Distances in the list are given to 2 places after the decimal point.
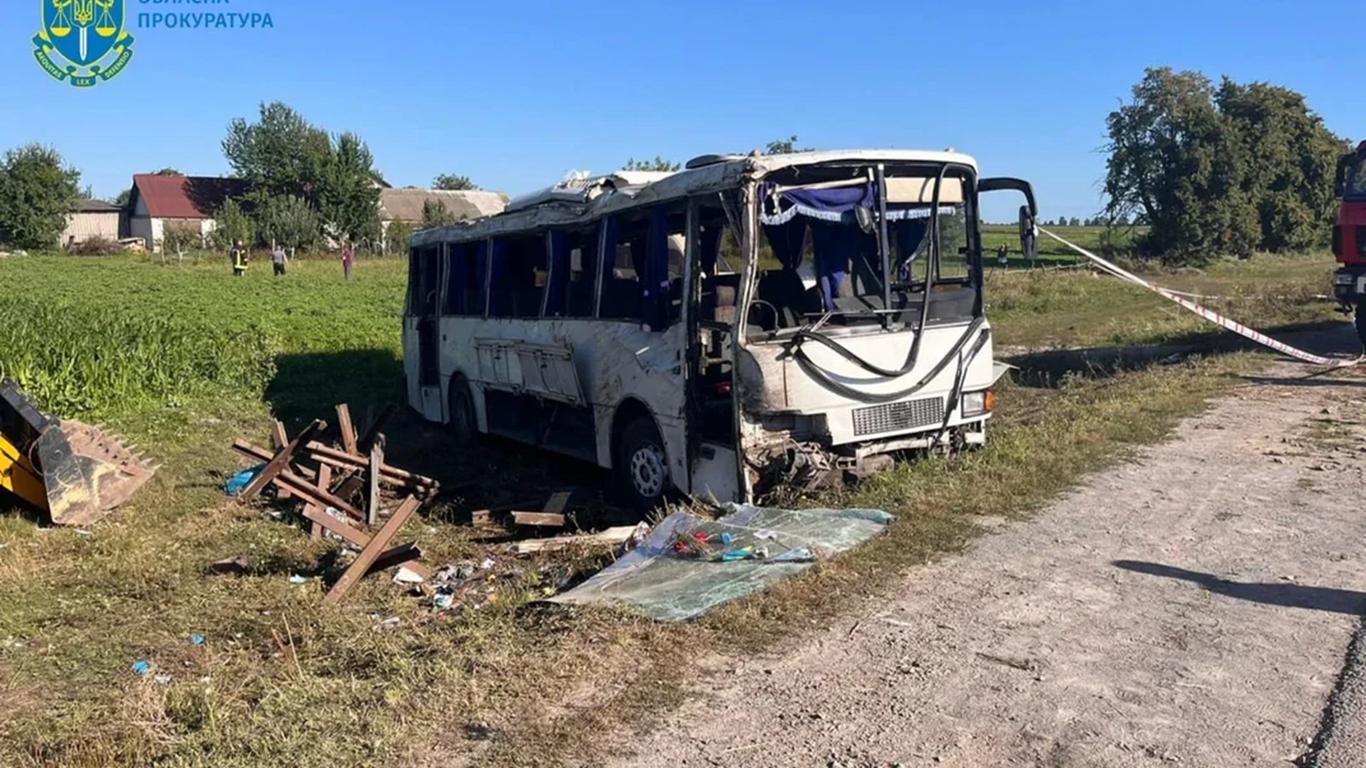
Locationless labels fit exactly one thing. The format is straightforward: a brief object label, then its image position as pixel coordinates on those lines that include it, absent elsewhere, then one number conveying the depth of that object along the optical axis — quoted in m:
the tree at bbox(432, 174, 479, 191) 124.19
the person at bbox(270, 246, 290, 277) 48.44
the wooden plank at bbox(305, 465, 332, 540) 9.35
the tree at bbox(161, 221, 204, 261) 63.88
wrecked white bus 7.32
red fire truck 14.66
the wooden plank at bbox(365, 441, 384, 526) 8.93
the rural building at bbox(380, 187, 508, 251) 84.44
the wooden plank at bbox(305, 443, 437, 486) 9.70
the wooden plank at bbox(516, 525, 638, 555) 7.12
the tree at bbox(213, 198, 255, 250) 64.75
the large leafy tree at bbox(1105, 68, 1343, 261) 52.16
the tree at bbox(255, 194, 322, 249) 65.88
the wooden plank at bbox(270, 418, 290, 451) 9.74
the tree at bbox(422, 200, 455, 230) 71.94
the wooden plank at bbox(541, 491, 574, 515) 8.66
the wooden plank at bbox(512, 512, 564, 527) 7.96
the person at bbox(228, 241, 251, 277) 45.59
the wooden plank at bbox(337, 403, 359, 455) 10.46
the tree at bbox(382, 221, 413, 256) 69.81
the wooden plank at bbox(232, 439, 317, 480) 9.31
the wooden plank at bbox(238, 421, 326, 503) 9.45
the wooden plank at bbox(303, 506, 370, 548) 7.45
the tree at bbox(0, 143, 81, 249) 68.81
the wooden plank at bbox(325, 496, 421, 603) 6.65
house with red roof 75.12
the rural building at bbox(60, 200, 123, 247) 82.44
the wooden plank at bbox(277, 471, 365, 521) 8.90
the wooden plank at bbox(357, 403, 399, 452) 11.43
